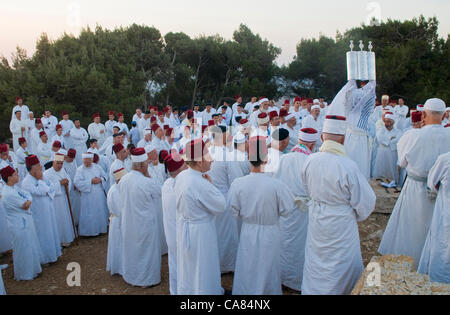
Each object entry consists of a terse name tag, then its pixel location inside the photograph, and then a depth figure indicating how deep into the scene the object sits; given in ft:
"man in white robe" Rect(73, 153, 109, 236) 24.72
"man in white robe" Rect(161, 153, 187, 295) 14.79
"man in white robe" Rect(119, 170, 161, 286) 17.17
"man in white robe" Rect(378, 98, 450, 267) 15.42
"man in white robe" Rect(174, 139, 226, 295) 12.83
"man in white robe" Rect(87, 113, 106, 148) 46.21
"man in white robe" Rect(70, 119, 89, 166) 43.80
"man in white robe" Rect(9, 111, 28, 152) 47.09
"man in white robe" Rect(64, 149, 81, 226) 26.37
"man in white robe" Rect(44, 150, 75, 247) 23.04
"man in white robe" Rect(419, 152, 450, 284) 13.98
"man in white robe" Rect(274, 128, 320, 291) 16.04
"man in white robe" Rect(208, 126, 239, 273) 18.08
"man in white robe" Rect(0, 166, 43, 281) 18.25
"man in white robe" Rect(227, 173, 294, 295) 13.05
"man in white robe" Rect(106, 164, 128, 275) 18.81
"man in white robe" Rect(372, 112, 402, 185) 30.94
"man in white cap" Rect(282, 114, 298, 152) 26.61
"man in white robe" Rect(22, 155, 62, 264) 20.04
